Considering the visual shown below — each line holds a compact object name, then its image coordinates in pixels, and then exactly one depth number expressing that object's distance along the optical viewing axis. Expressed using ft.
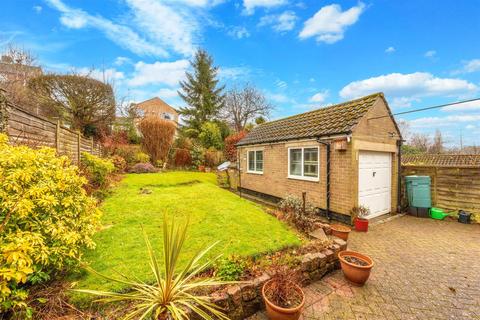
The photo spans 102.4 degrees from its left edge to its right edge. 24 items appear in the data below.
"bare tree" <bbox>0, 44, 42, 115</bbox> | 39.44
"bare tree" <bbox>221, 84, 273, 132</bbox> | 86.07
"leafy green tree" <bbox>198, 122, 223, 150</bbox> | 60.85
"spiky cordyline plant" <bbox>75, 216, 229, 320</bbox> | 6.46
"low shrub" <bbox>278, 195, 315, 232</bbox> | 16.56
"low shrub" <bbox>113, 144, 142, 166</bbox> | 43.80
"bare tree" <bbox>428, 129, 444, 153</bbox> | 88.28
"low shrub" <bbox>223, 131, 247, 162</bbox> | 58.45
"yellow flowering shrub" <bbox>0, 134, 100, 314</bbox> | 5.94
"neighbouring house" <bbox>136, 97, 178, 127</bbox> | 100.22
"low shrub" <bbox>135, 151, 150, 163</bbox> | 45.56
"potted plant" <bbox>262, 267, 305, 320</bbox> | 7.72
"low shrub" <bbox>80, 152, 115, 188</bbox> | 22.86
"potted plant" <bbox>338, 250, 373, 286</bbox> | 10.34
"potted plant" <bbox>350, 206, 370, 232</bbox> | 18.61
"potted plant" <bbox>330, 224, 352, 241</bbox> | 15.37
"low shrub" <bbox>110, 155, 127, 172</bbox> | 38.05
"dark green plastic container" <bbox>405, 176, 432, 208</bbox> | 23.25
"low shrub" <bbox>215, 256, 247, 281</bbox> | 9.24
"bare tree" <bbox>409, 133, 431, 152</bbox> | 91.20
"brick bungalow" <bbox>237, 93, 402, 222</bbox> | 20.36
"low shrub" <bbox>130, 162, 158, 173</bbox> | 41.52
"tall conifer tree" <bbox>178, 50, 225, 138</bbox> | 74.90
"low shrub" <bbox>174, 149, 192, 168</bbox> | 53.37
